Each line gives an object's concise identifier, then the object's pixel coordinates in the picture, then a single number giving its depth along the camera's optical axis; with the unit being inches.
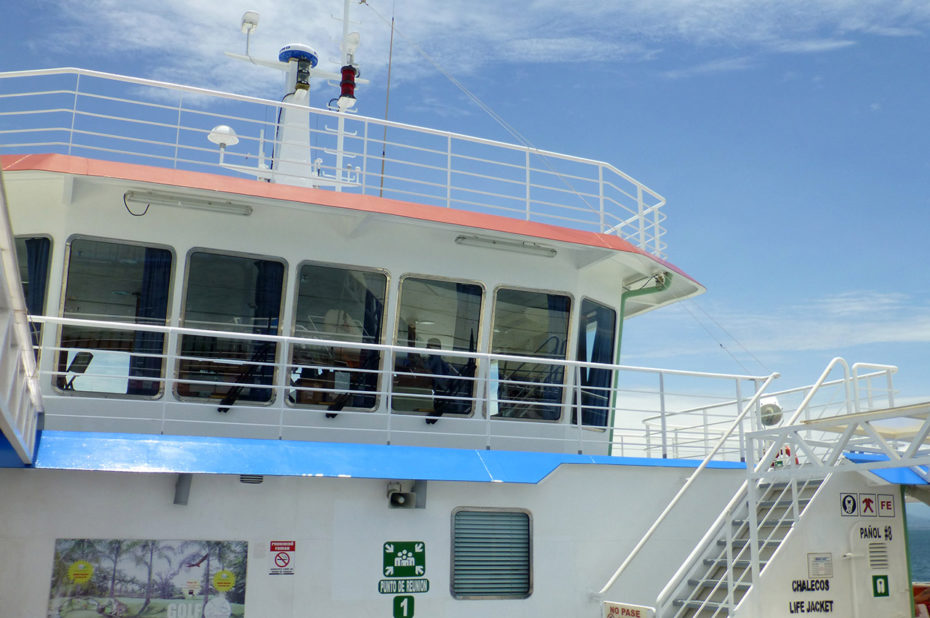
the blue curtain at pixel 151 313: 343.9
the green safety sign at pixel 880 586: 368.2
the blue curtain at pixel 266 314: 355.9
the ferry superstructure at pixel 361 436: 292.7
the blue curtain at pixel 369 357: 367.6
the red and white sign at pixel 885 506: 378.6
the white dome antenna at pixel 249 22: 477.7
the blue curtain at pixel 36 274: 341.7
